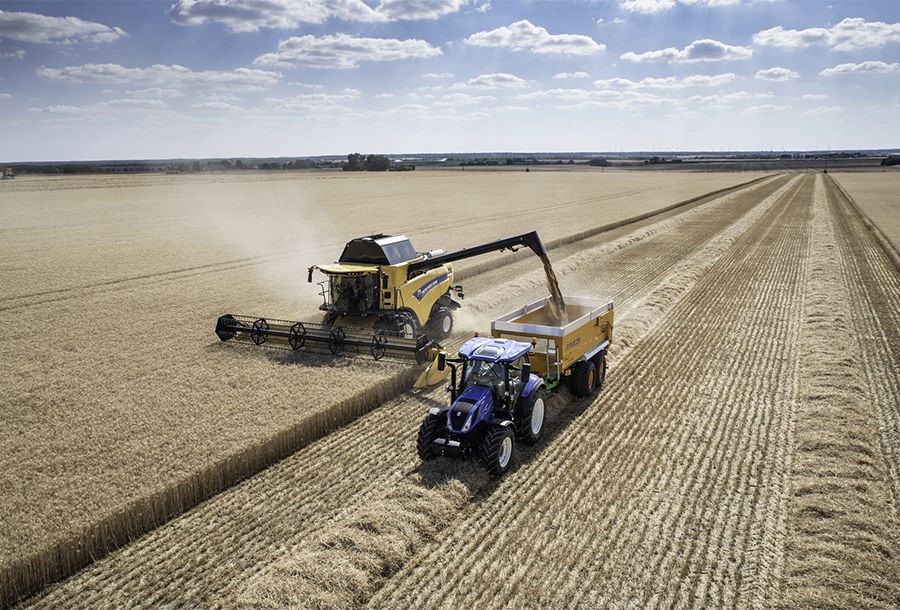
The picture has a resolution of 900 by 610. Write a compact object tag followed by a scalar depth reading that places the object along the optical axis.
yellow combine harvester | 14.77
